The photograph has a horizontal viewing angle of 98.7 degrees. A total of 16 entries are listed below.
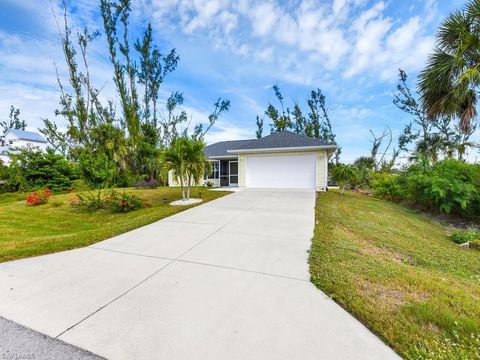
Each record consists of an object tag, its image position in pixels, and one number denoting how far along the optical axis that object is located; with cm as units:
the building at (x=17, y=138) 3216
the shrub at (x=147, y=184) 1521
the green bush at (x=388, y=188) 1190
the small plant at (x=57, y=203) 935
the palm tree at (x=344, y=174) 1143
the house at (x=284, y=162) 1218
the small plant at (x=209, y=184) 1646
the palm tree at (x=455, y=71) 606
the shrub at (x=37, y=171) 1483
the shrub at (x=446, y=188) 798
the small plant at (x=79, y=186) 1495
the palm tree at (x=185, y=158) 857
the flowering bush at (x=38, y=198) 985
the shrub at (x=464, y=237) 593
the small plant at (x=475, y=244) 555
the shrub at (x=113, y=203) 812
